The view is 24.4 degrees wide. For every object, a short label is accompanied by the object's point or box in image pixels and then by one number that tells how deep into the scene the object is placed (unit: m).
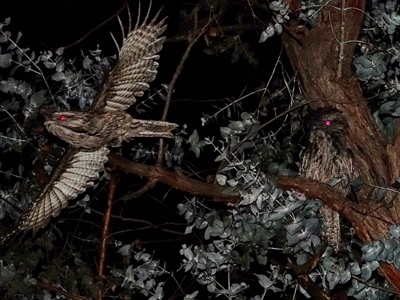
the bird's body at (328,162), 2.41
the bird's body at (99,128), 2.32
